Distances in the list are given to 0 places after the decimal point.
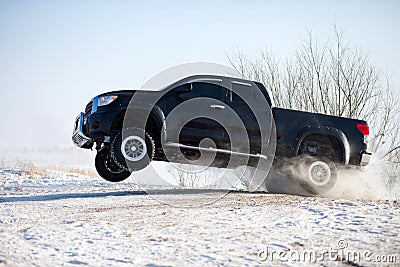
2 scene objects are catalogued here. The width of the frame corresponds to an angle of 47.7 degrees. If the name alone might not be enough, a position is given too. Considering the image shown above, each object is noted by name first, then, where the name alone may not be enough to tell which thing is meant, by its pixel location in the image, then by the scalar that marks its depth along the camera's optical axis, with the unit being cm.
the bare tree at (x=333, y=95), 1766
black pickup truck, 793
